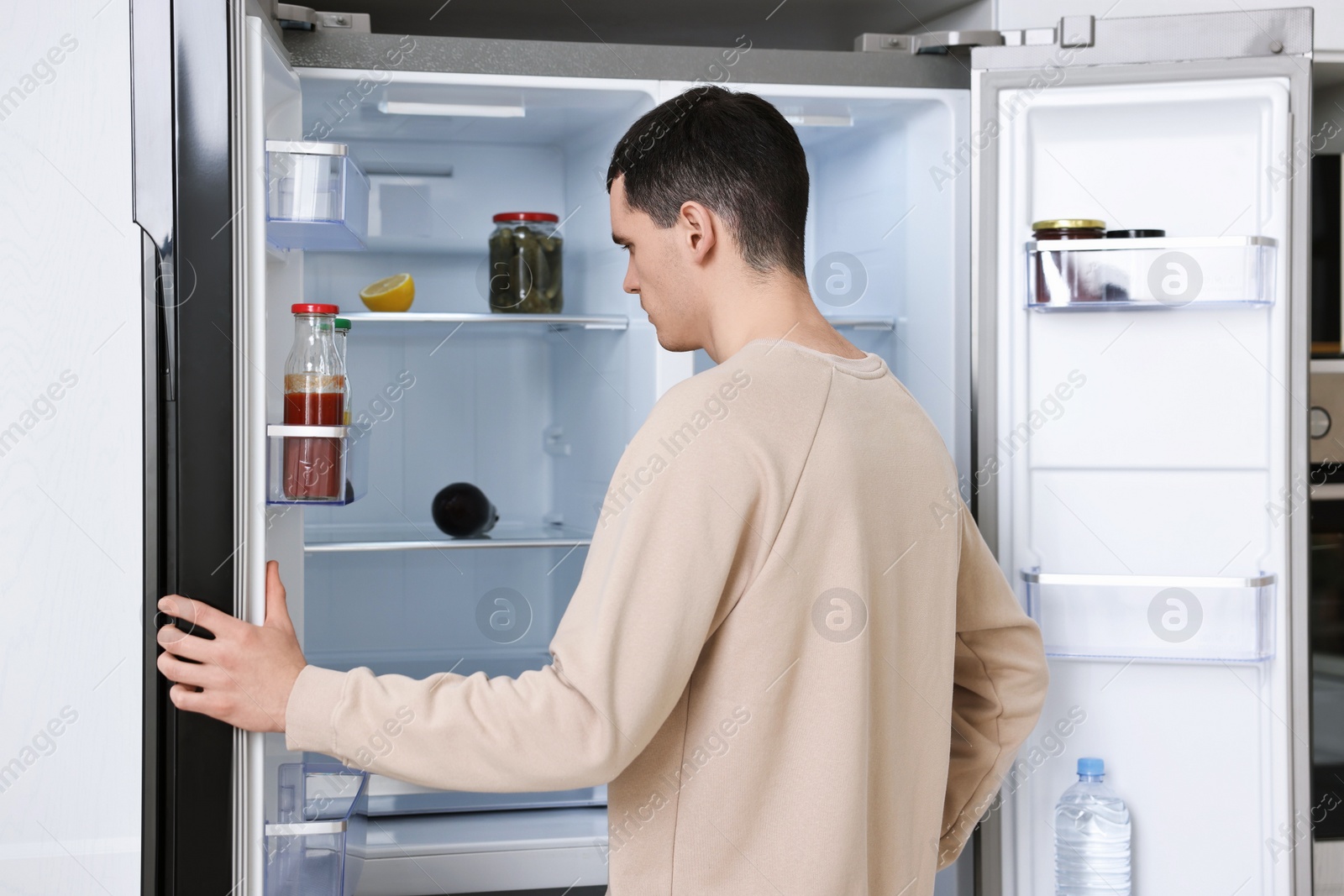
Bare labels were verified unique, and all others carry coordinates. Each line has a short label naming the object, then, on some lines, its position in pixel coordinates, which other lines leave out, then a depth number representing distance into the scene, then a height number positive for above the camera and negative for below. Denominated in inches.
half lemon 69.5 +9.3
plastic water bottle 57.0 -21.7
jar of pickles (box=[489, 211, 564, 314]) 71.6 +11.2
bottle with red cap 44.5 +1.5
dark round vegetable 73.1 -5.0
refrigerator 40.8 +4.3
